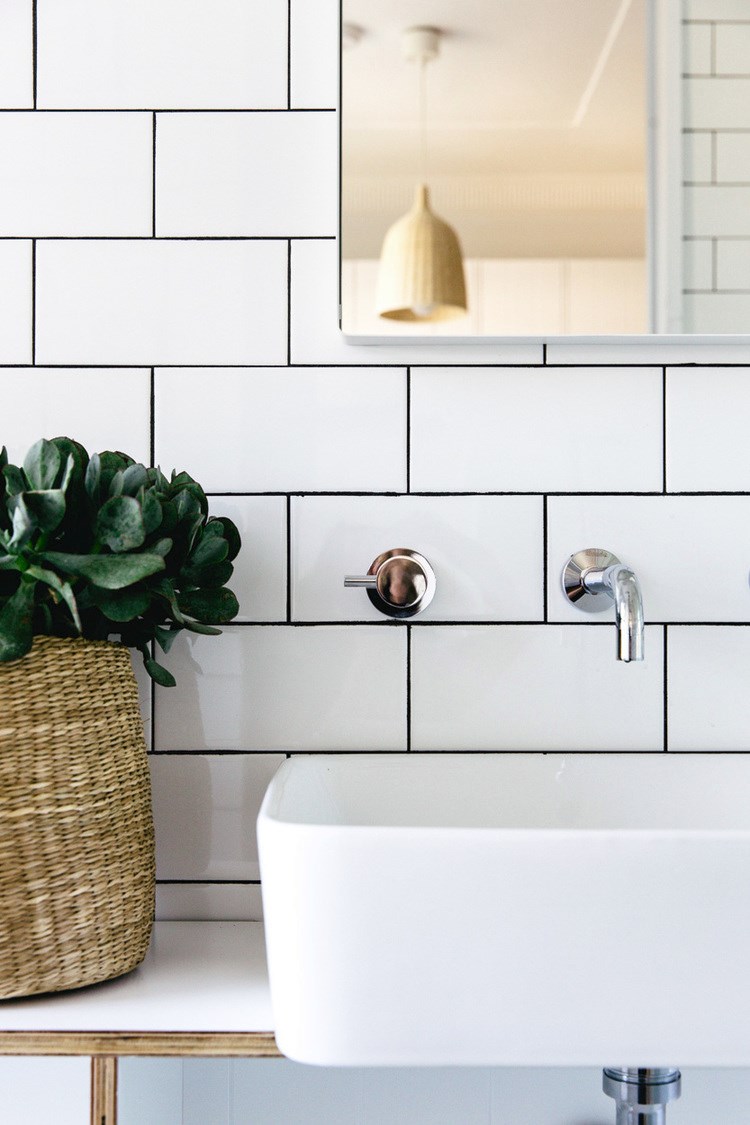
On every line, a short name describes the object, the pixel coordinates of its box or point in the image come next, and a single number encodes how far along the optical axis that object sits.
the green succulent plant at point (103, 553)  0.71
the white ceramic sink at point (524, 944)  0.60
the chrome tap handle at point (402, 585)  0.94
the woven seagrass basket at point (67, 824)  0.71
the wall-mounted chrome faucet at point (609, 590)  0.82
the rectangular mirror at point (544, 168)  0.97
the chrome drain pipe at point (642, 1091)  0.80
